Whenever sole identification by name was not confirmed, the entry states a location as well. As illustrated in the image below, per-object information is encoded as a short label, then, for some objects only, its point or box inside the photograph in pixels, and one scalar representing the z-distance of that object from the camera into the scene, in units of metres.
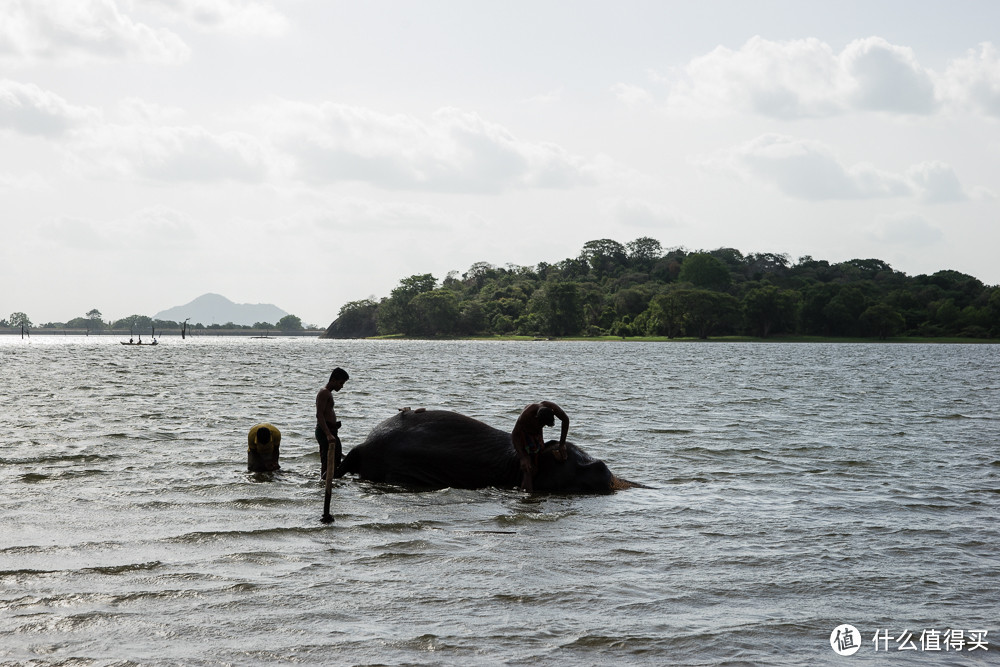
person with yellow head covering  15.57
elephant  14.26
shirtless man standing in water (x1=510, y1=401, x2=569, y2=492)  13.77
